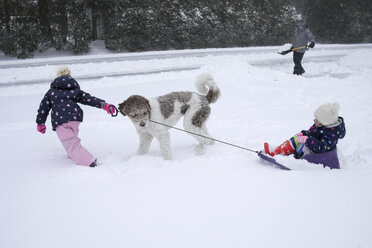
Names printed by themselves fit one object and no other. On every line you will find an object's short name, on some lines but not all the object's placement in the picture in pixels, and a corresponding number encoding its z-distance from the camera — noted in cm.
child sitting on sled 354
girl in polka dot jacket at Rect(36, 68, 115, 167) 372
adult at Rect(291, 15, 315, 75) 984
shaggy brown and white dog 368
